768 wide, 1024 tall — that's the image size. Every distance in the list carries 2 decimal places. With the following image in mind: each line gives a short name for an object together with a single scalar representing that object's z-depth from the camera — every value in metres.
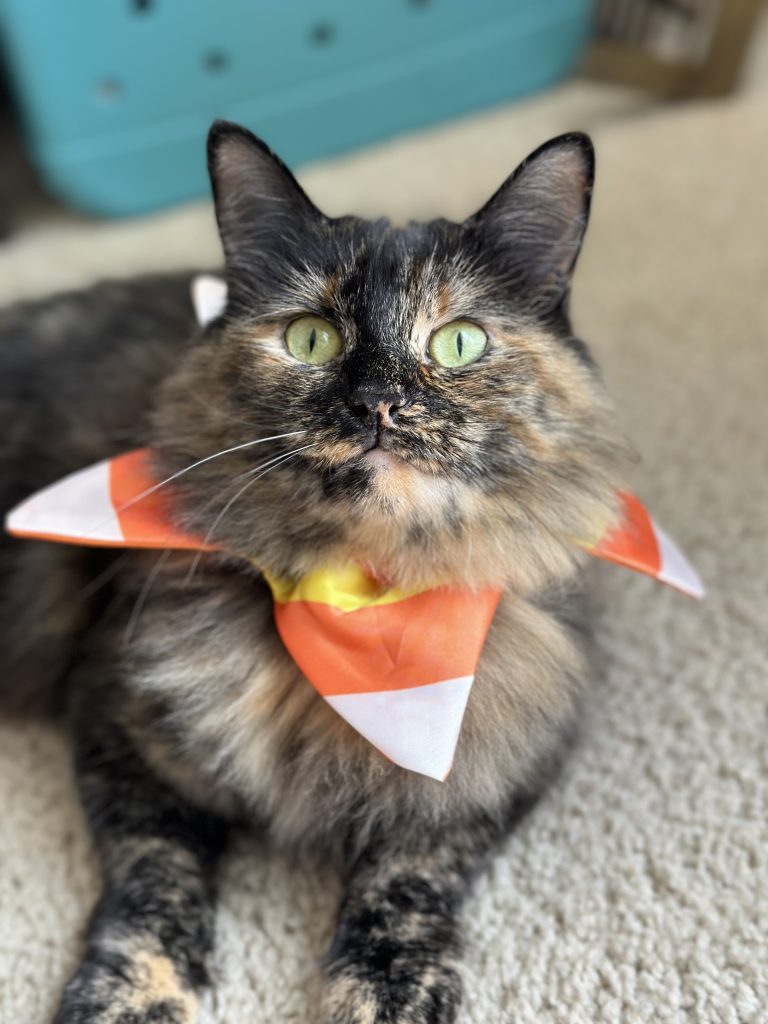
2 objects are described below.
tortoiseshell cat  0.24
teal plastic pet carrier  0.55
